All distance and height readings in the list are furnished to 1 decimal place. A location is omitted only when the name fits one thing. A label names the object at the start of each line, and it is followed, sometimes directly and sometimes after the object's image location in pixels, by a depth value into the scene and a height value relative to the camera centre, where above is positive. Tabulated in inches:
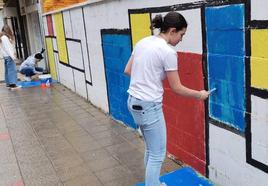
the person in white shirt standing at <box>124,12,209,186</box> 115.3 -21.8
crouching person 440.5 -50.9
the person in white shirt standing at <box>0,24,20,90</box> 383.2 -31.5
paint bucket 411.1 -64.2
